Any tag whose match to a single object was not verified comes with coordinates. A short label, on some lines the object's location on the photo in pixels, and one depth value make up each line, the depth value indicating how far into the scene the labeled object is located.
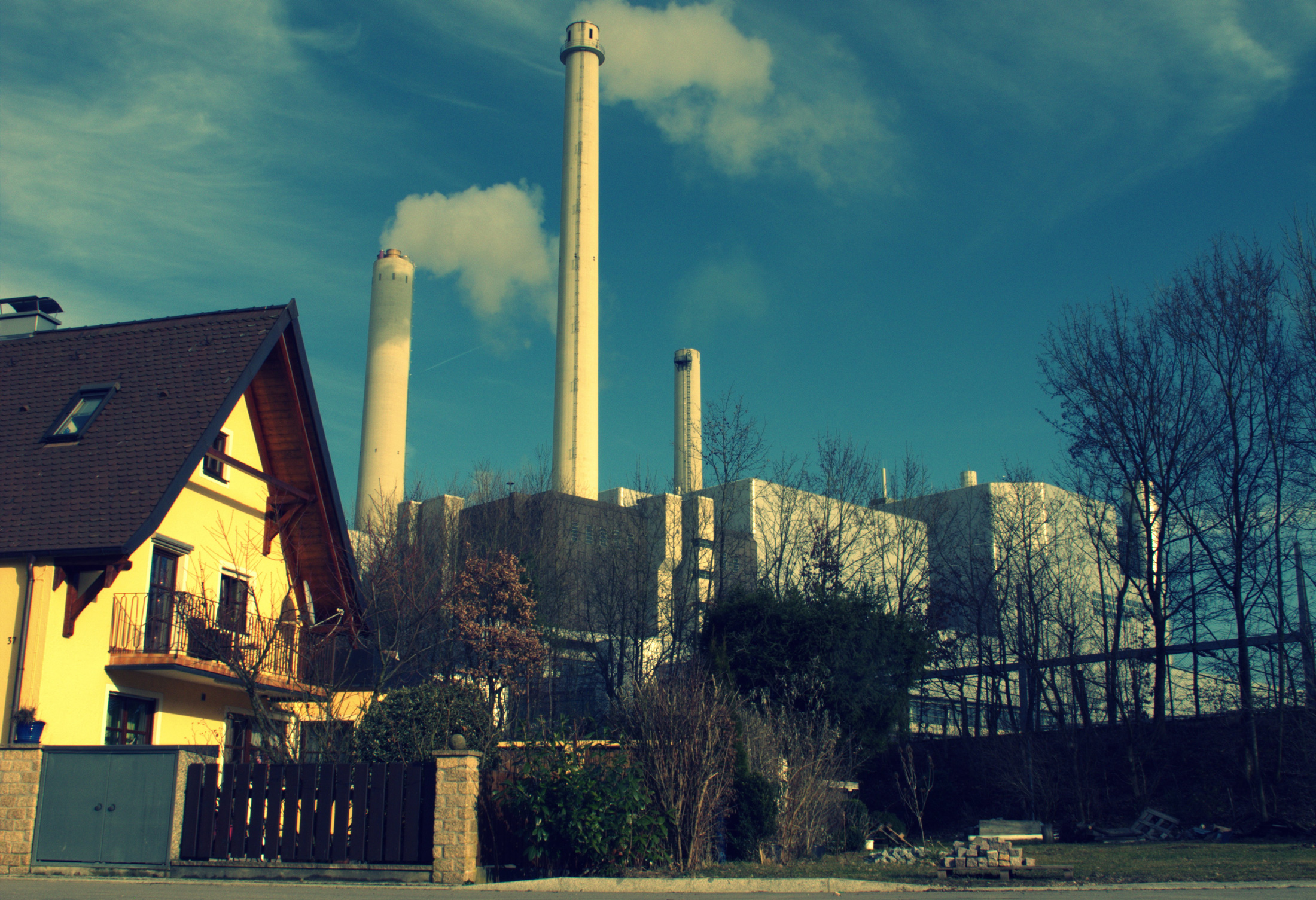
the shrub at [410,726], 16.53
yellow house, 16.67
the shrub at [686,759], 14.99
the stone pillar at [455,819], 13.13
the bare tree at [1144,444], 29.12
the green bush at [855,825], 19.78
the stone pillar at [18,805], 14.21
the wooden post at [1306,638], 24.82
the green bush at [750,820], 16.14
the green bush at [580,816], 13.69
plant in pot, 15.36
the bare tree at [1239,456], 27.59
